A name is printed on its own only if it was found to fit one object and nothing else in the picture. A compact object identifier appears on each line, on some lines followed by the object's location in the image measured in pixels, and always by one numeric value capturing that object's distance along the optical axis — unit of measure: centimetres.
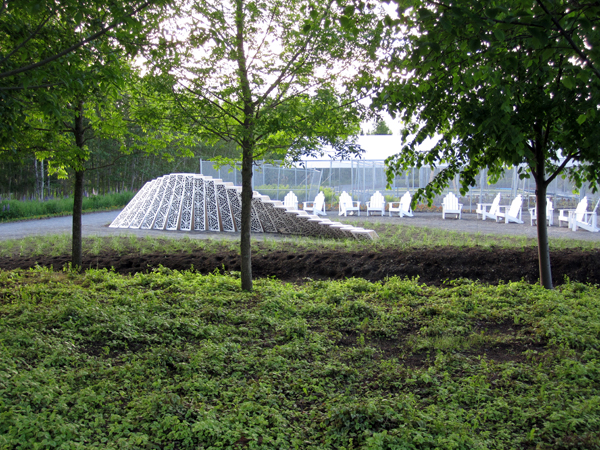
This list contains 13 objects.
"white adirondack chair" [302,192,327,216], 2058
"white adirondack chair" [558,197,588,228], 1519
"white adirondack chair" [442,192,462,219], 1989
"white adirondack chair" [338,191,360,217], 2136
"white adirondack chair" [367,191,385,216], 2108
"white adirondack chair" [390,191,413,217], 2072
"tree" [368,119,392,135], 4605
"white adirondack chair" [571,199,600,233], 1454
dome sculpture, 1362
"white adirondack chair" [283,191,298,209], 2097
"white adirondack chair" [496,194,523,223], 1752
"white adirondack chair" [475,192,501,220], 1893
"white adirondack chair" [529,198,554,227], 1612
